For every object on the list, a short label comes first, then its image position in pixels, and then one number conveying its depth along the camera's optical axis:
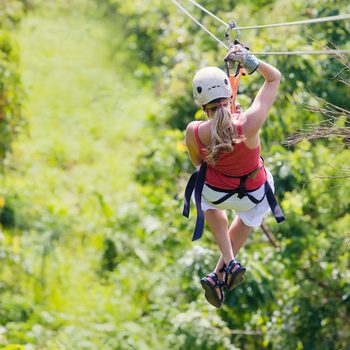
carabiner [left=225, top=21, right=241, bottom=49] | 8.23
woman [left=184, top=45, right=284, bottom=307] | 8.17
